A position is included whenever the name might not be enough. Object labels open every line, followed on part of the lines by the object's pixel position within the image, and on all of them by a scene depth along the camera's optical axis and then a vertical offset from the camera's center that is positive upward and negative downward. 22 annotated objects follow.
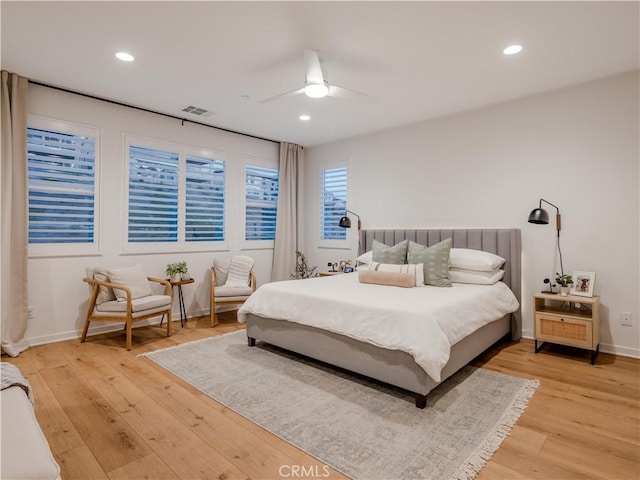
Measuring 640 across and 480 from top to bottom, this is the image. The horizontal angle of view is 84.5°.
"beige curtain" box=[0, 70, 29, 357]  3.44 +0.18
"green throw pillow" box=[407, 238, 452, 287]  3.70 -0.26
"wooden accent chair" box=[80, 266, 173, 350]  3.72 -0.73
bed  2.46 -0.88
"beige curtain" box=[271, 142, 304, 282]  6.00 +0.39
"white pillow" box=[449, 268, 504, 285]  3.73 -0.42
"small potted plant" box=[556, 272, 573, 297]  3.50 -0.44
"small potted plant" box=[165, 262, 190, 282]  4.57 -0.48
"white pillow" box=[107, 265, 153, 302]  3.92 -0.53
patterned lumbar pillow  3.67 -0.35
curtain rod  3.79 +1.59
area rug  1.90 -1.19
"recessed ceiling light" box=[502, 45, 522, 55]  2.88 +1.57
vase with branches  6.17 -0.60
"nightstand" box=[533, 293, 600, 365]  3.25 -0.80
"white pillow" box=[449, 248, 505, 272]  3.76 -0.25
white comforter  2.38 -0.60
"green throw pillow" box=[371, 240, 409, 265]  4.12 -0.21
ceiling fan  2.90 +1.32
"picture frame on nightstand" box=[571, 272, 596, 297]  3.44 -0.44
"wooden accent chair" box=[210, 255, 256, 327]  4.63 -0.72
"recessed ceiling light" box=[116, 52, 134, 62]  3.07 +1.56
